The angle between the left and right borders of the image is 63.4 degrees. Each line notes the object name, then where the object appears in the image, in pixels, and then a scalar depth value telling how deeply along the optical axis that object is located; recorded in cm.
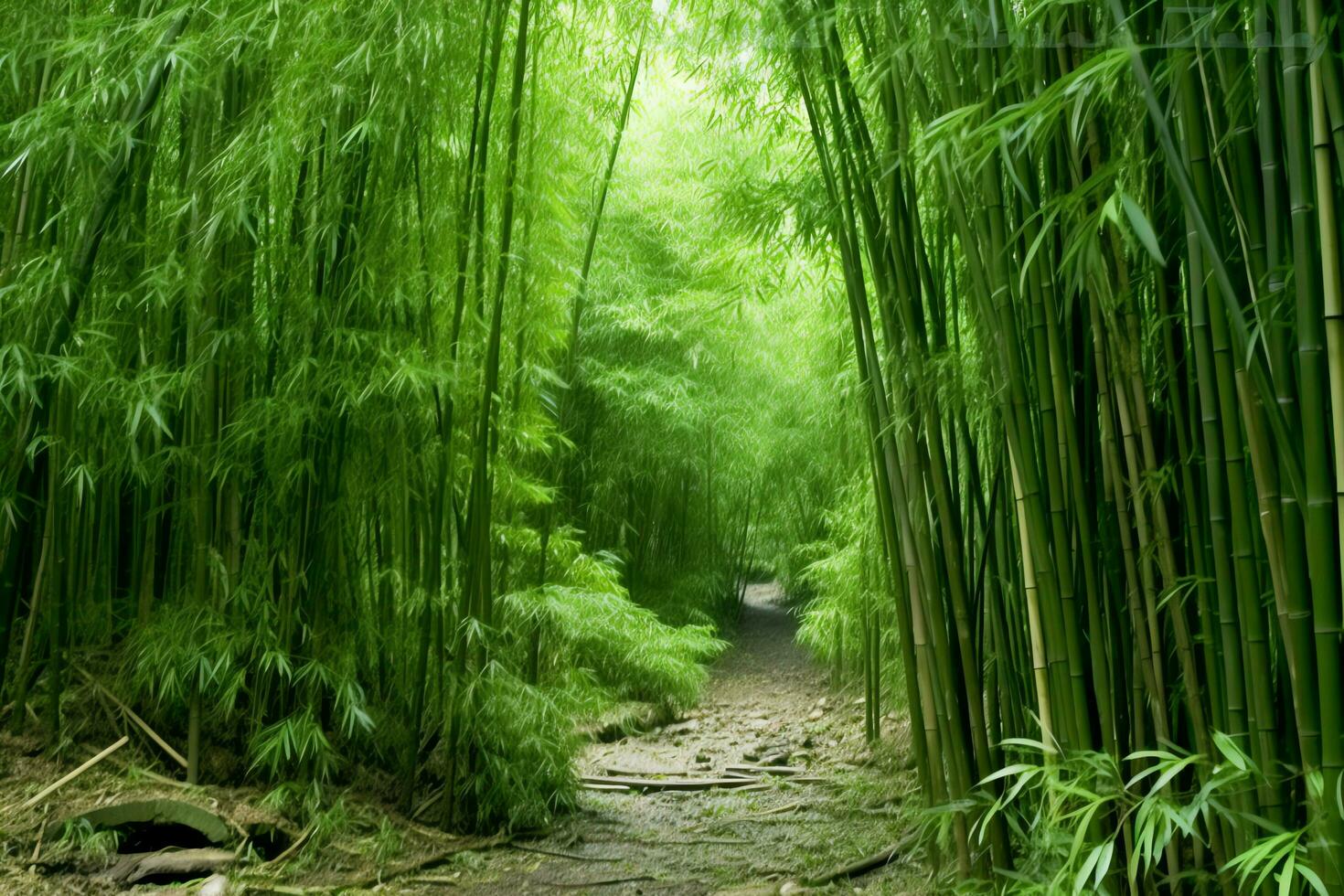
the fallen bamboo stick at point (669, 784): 462
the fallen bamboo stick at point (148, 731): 307
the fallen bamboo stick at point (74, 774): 276
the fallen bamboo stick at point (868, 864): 298
